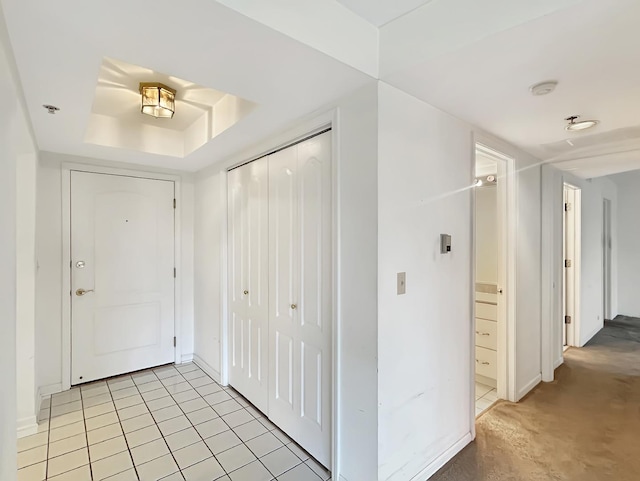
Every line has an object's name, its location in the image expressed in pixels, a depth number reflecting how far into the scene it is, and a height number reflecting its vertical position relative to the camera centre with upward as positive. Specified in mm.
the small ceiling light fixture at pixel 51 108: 1821 +778
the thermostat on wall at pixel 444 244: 1911 -16
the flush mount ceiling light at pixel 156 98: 2078 +959
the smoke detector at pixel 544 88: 1514 +744
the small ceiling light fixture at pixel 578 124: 2006 +764
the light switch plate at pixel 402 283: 1662 -216
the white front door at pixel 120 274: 3012 -323
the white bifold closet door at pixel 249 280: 2473 -322
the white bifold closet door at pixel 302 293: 1907 -339
